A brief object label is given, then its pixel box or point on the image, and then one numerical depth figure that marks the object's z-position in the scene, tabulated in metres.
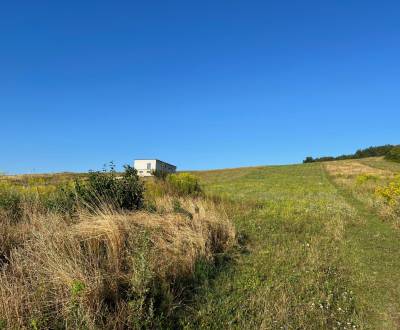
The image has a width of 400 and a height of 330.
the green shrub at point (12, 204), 9.36
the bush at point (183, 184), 21.46
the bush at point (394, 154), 75.07
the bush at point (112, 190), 11.79
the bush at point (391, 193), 16.75
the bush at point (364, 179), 34.39
